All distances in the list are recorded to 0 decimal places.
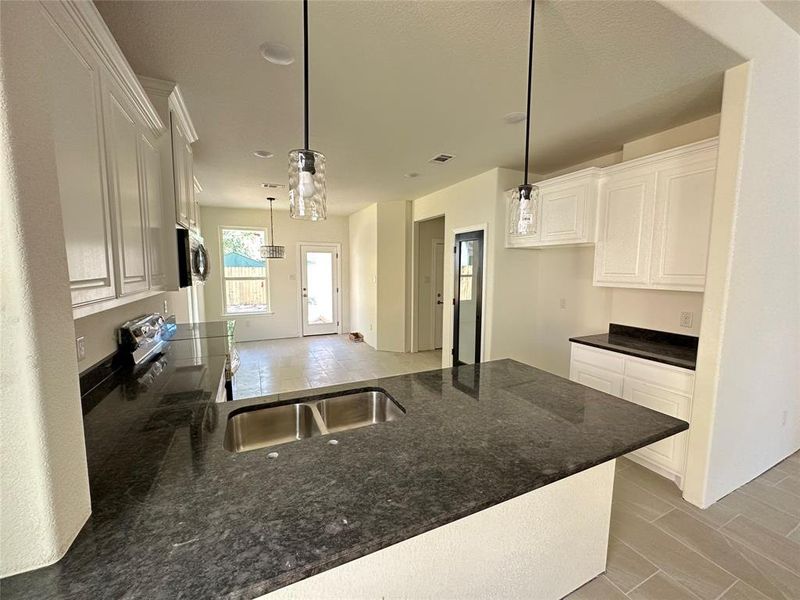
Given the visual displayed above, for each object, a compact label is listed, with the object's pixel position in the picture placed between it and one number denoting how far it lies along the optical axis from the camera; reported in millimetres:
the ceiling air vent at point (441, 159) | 3480
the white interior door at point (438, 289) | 6207
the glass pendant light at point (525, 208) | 1745
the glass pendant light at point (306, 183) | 1164
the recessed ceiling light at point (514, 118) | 2531
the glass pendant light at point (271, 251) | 6022
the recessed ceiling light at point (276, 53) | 1760
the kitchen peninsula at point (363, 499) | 744
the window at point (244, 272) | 6742
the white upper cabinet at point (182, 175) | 2196
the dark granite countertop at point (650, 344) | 2443
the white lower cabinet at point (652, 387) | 2322
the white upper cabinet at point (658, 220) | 2403
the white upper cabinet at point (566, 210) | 3082
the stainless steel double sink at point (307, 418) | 1557
